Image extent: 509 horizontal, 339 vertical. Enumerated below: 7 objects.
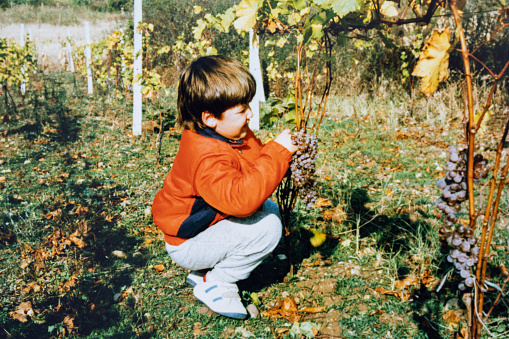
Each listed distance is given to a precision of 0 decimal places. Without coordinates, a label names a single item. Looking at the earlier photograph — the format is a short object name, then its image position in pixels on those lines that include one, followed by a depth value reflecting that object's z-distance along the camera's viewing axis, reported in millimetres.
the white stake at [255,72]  5441
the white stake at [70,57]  10985
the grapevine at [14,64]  5871
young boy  1641
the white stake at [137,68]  4676
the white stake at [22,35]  8352
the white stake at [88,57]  7580
